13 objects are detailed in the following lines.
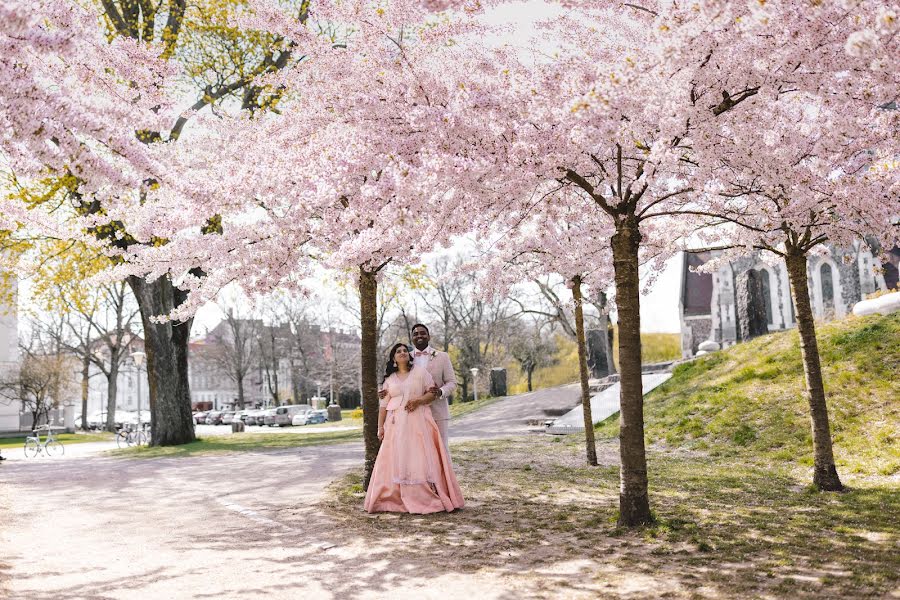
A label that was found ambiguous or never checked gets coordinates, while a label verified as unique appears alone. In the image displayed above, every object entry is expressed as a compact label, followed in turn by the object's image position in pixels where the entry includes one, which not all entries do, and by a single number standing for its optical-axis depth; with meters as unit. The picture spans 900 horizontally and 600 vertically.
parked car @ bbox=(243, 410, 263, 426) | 52.56
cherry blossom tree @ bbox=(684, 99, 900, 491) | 6.64
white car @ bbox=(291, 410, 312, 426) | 47.09
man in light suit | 8.22
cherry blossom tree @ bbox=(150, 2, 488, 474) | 7.07
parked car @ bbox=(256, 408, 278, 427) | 50.38
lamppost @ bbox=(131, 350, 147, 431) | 26.34
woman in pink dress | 7.76
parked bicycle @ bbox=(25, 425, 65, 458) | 24.11
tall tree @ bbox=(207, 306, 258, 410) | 58.84
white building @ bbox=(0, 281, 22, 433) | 40.78
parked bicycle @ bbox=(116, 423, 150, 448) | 26.28
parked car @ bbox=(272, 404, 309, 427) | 48.94
